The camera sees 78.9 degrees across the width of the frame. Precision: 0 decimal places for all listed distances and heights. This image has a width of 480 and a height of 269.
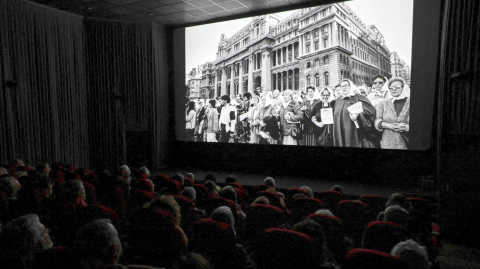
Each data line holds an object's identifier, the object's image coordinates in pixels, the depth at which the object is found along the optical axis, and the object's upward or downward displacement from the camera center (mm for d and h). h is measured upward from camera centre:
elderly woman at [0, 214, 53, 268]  1905 -881
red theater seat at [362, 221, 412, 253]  2307 -945
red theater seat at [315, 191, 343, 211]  4510 -1251
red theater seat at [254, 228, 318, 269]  1995 -942
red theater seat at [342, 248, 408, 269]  1580 -800
